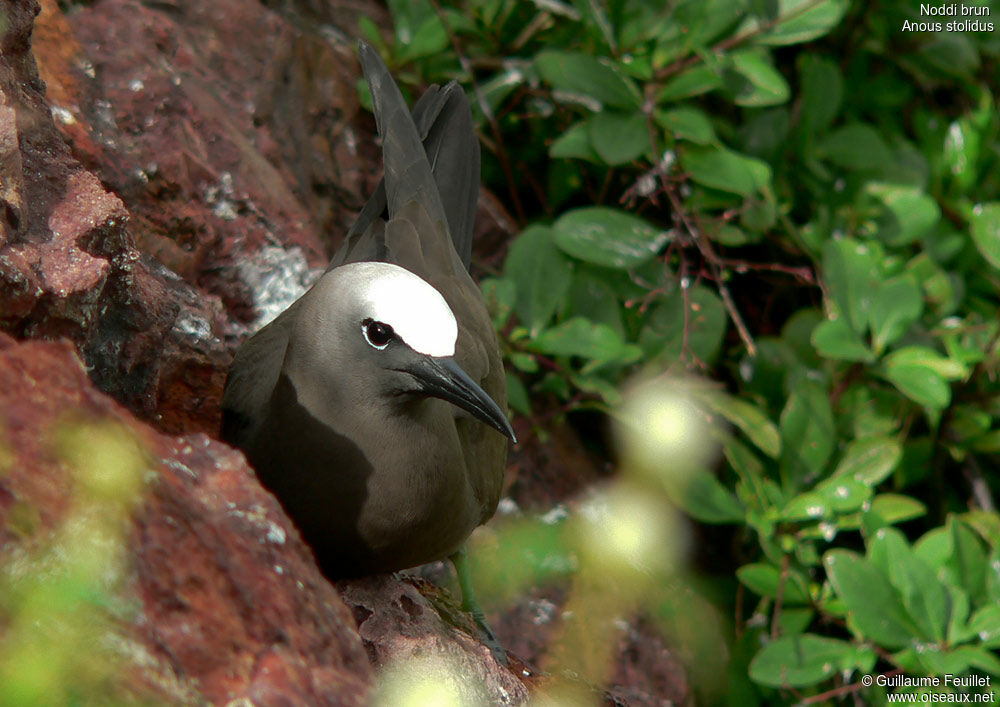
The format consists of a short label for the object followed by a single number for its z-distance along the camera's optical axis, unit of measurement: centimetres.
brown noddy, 419
